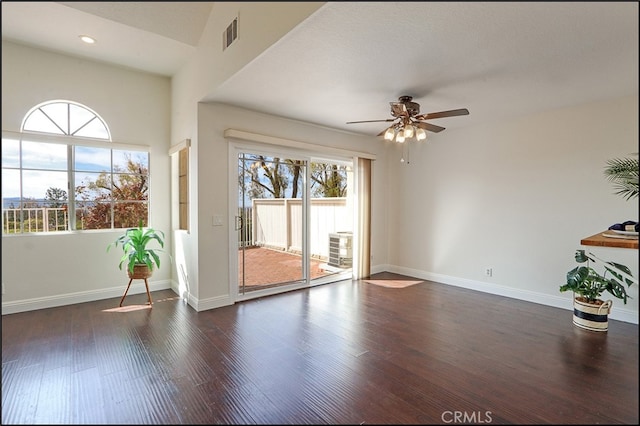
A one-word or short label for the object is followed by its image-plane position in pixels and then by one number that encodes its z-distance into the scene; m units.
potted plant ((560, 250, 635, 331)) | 3.05
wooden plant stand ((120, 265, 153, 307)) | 3.67
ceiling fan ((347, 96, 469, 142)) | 3.21
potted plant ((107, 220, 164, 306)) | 3.65
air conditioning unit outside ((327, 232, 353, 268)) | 5.68
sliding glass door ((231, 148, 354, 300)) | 4.11
